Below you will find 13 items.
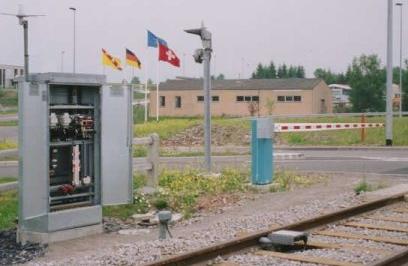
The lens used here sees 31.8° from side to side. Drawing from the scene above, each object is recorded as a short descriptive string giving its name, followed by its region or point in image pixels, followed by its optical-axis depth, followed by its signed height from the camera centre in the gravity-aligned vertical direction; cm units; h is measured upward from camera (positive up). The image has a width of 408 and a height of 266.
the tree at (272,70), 15081 +1102
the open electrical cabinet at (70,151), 916 -41
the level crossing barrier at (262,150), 1444 -58
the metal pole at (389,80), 2816 +167
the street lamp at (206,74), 1597 +108
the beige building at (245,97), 7475 +264
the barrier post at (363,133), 3034 -51
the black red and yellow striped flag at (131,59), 4438 +392
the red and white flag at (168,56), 3616 +334
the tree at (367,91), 9325 +399
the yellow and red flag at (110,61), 4588 +392
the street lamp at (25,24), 1823 +261
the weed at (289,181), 1473 -130
